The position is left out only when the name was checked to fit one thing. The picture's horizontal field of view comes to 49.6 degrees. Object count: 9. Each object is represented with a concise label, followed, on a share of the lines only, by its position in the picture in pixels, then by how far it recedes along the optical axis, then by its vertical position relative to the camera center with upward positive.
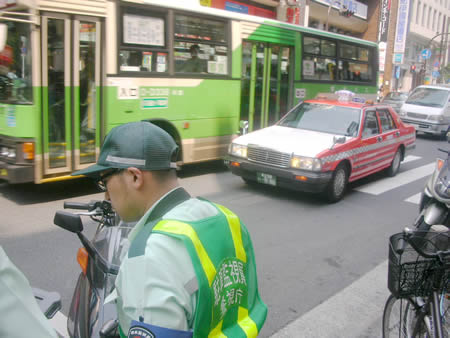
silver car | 25.64 -0.28
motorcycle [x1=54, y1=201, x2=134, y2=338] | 2.12 -0.87
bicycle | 2.52 -0.94
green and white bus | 6.75 +0.10
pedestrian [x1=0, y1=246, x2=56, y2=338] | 1.08 -0.52
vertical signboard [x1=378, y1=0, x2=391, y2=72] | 34.53 +4.82
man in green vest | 1.36 -0.51
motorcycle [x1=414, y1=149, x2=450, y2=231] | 4.81 -1.08
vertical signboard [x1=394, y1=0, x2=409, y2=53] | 37.31 +5.18
